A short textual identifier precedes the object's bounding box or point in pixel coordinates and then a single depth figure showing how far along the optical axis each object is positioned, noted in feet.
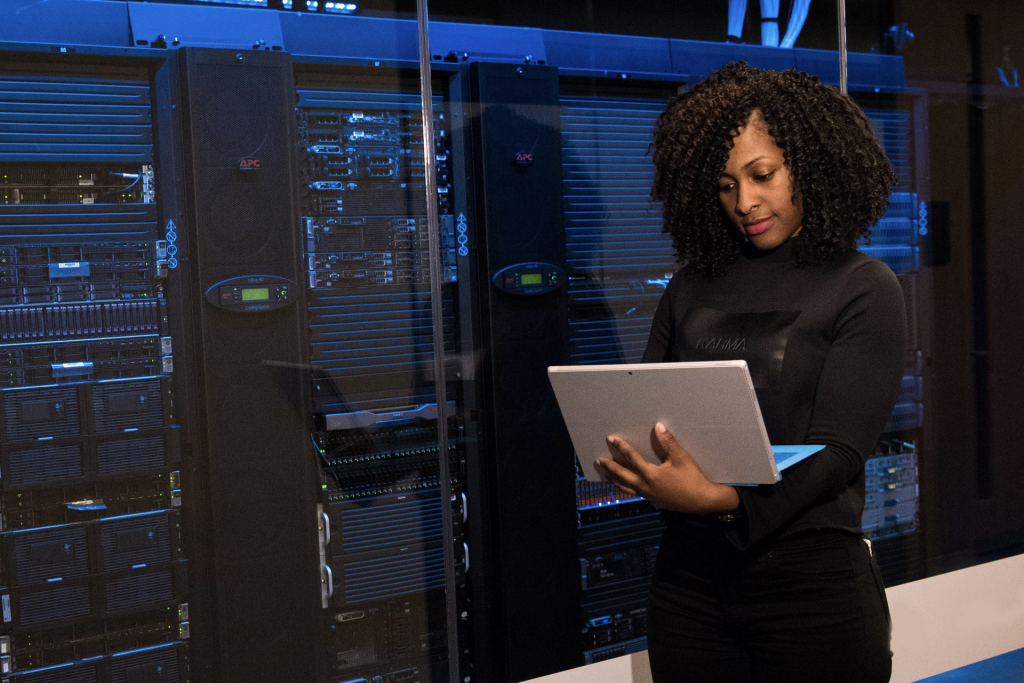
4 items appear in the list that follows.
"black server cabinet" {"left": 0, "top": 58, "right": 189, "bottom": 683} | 6.24
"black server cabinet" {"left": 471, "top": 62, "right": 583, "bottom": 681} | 7.59
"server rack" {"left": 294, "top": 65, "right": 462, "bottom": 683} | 7.12
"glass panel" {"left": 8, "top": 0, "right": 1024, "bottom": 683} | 6.38
